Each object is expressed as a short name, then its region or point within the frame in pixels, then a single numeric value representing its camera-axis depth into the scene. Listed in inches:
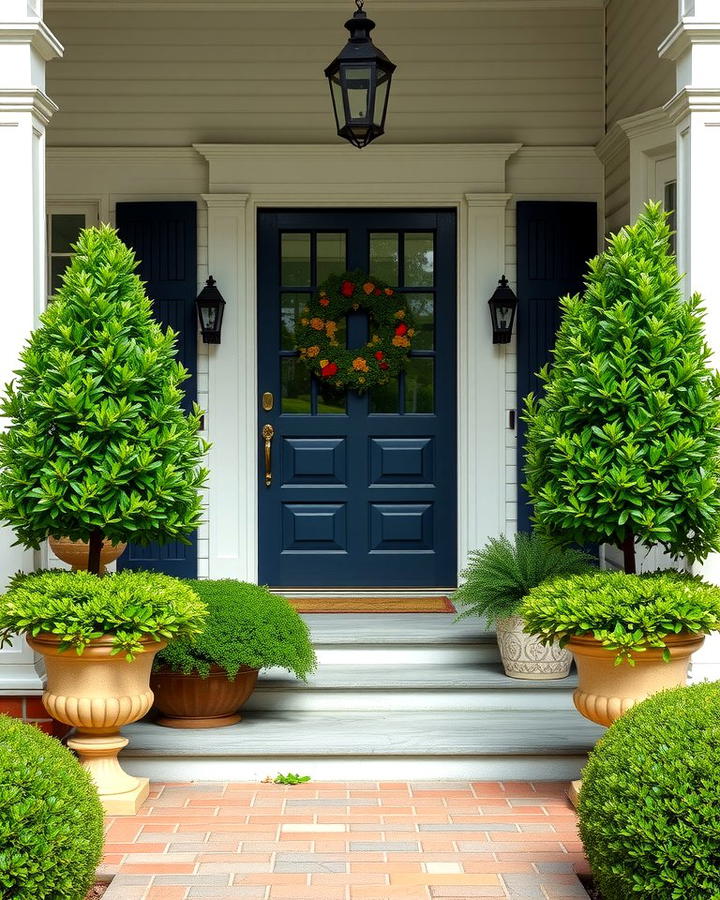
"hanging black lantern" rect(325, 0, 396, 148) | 203.3
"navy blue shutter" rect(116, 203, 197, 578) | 268.5
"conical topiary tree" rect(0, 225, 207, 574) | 161.3
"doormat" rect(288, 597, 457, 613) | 249.6
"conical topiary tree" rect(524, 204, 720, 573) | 162.2
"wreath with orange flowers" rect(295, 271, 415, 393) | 267.7
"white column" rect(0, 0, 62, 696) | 175.9
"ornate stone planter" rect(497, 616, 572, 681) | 205.2
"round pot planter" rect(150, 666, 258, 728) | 190.7
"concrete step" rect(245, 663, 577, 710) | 202.2
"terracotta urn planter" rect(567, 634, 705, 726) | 160.4
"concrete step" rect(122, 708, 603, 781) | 183.5
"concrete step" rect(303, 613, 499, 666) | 217.2
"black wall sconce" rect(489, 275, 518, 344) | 264.1
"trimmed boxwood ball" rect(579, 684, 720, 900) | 115.2
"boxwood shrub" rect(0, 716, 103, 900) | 115.6
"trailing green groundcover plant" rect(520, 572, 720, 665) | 156.5
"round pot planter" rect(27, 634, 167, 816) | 162.2
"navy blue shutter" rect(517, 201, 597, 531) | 269.9
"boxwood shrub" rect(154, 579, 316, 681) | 185.9
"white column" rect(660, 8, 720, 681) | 176.1
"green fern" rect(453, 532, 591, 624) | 204.5
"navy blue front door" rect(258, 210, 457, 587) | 272.2
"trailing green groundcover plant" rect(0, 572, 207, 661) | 157.3
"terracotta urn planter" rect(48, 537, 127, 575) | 203.9
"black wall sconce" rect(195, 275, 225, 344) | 263.4
